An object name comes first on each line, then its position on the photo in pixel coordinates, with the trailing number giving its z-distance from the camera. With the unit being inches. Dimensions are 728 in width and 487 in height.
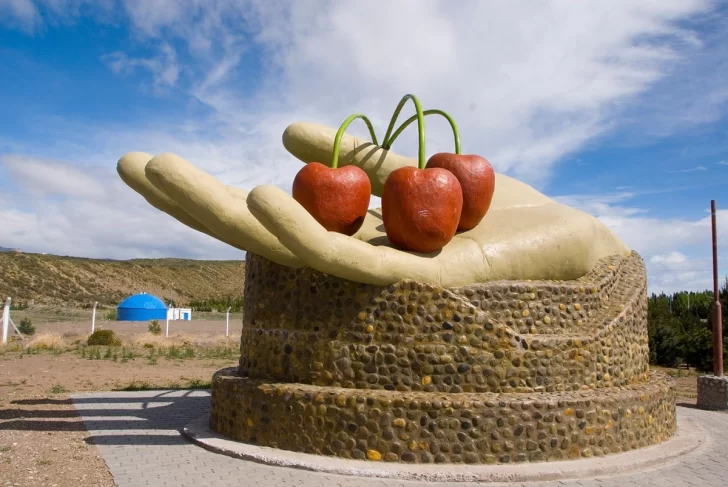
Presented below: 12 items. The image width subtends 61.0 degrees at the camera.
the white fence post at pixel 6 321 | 928.1
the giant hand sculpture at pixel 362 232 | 261.0
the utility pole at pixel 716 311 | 453.7
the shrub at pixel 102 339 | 927.0
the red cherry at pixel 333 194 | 295.6
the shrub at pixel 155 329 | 1155.9
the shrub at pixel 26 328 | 1090.1
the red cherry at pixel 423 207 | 283.4
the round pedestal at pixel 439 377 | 259.8
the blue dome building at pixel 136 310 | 1499.8
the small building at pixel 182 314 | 1602.5
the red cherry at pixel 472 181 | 309.0
